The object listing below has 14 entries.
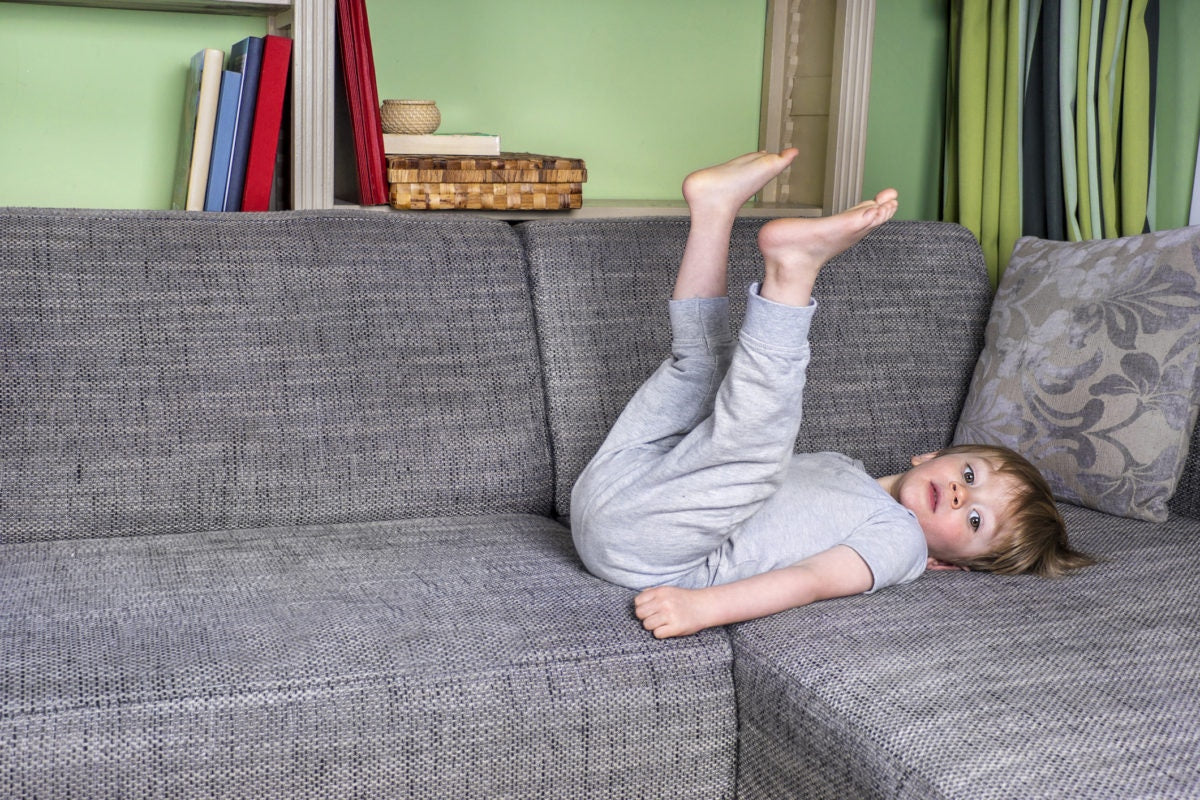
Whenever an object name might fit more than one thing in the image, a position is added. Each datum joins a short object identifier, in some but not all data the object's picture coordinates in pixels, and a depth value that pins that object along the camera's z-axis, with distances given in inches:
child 48.1
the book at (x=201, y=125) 75.4
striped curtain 85.8
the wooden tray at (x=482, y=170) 78.5
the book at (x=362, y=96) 76.8
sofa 40.5
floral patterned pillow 62.2
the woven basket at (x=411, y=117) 81.2
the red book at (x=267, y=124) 75.4
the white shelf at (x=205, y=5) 76.7
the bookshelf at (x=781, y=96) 76.3
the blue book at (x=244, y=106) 75.2
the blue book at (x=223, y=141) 75.6
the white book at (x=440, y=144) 80.7
